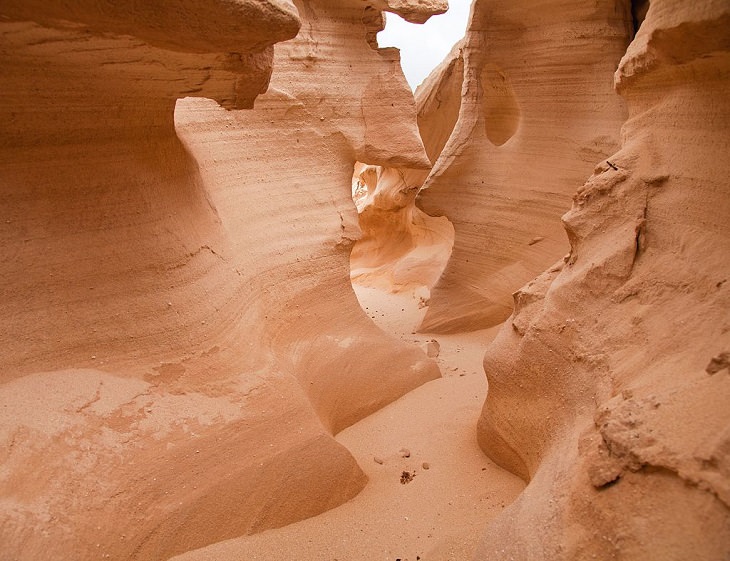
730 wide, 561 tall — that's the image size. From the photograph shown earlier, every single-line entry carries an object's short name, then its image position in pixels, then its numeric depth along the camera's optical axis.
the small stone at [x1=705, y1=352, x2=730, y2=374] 1.40
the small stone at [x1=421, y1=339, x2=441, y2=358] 4.20
